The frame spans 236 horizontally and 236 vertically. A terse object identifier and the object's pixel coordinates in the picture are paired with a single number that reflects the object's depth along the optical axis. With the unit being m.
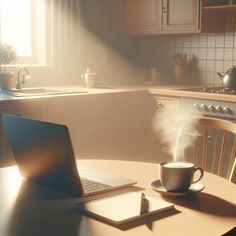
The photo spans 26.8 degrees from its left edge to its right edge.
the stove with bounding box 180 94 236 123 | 3.16
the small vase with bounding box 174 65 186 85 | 4.20
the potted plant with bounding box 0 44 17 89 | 3.45
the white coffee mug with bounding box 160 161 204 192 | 1.39
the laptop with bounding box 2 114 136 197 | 1.33
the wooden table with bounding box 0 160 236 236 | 1.13
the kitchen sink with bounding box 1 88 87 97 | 3.29
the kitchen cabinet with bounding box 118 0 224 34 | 3.75
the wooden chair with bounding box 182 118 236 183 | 3.21
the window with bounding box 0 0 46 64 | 3.94
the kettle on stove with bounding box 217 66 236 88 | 3.45
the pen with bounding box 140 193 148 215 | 1.24
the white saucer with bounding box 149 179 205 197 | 1.39
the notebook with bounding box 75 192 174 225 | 1.20
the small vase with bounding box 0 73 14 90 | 3.48
